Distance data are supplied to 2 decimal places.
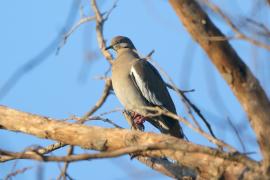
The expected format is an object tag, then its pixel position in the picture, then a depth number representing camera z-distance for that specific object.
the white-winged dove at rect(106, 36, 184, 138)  15.90
